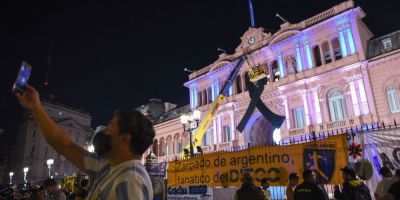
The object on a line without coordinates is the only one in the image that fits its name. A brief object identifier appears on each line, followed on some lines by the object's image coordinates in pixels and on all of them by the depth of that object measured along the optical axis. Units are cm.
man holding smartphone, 175
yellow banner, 844
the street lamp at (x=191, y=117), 1691
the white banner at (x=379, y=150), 942
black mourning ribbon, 2330
